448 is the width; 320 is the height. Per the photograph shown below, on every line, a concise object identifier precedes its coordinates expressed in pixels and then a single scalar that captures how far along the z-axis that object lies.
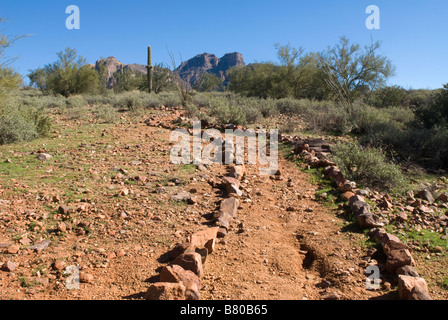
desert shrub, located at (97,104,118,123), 9.79
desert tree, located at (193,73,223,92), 35.38
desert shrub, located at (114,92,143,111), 12.02
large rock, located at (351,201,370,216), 3.94
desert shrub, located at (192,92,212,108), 13.42
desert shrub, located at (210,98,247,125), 9.61
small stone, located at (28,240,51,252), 3.16
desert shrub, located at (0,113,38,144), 6.91
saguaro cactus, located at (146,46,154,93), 20.85
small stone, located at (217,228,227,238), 3.62
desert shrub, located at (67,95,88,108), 14.20
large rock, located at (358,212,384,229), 3.71
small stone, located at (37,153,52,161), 5.80
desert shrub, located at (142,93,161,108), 13.19
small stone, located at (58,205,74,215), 3.81
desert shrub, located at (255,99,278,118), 11.78
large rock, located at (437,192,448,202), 4.85
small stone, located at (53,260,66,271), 2.87
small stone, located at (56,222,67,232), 3.48
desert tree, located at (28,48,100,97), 22.25
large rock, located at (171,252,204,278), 2.81
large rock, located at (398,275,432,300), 2.44
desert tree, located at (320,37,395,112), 19.78
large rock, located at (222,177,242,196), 4.79
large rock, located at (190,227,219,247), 3.27
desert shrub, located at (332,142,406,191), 5.30
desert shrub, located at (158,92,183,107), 13.39
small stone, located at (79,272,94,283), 2.75
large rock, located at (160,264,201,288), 2.61
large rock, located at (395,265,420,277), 2.82
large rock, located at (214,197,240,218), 4.08
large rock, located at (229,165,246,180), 5.39
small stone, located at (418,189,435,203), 4.77
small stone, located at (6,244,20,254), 3.06
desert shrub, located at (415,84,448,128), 9.64
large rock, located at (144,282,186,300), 2.38
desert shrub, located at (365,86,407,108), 16.30
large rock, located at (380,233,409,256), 3.10
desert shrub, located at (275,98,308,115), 13.01
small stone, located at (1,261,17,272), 2.80
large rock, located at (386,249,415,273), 2.94
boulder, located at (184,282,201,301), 2.46
